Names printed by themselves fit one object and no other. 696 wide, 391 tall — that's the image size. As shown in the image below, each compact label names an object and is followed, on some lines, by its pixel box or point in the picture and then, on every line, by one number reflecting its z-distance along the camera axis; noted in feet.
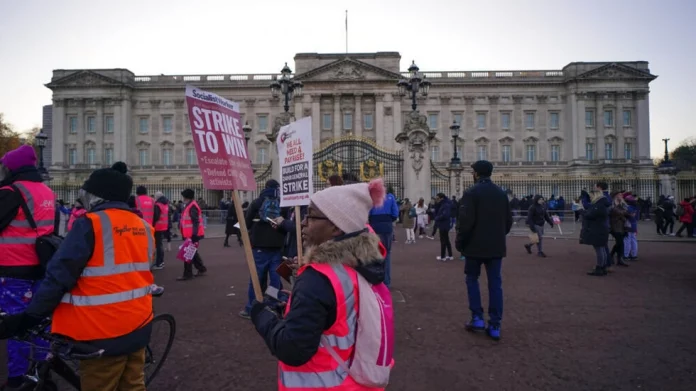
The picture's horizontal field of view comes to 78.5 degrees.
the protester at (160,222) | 33.40
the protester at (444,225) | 38.37
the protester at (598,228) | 29.30
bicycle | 8.71
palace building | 170.30
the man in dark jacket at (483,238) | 17.26
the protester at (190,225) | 29.60
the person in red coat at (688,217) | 53.83
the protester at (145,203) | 30.42
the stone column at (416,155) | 65.87
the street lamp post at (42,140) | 63.67
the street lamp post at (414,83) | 62.11
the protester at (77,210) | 33.33
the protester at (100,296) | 8.58
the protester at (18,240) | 12.28
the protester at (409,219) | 53.05
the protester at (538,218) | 39.14
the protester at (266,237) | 19.99
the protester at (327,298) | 6.08
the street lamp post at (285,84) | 62.69
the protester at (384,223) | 24.76
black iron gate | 71.05
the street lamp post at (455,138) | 72.02
